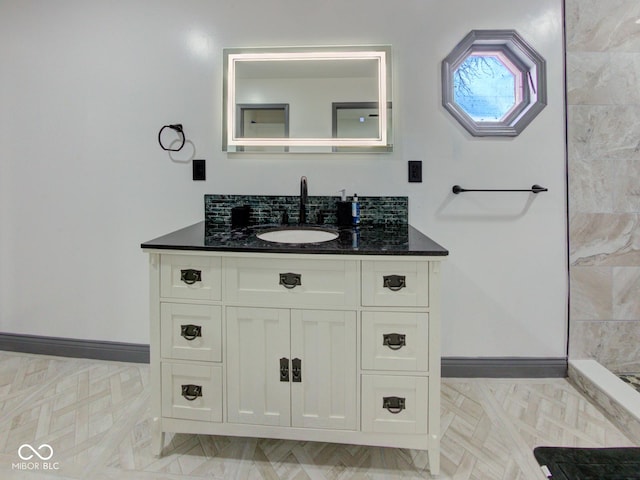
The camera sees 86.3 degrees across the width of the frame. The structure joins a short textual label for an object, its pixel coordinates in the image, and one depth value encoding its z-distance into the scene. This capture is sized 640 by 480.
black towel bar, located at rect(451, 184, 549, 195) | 1.75
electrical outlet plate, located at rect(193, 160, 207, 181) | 1.91
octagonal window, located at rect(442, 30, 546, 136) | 1.76
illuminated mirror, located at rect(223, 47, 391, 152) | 1.79
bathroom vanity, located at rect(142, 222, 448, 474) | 1.18
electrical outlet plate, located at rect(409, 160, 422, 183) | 1.80
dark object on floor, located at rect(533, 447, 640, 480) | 1.21
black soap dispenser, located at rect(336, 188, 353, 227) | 1.75
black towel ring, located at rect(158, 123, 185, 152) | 1.86
